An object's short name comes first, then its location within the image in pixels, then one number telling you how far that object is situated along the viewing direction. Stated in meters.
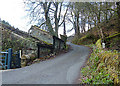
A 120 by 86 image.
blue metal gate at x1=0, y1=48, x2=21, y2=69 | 6.06
